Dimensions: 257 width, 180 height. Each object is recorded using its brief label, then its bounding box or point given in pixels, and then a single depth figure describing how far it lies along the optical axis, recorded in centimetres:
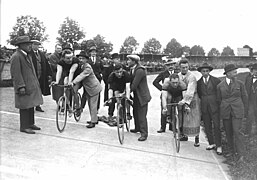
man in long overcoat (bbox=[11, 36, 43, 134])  609
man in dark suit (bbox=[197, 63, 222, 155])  636
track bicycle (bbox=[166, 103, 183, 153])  609
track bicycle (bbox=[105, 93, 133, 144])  625
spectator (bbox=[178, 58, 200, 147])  625
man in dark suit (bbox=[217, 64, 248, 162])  596
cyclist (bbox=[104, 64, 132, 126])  669
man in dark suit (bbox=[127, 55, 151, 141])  664
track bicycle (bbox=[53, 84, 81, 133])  655
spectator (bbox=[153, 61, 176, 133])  761
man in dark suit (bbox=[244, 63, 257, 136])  707
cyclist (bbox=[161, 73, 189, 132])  625
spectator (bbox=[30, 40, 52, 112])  813
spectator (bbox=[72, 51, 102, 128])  711
